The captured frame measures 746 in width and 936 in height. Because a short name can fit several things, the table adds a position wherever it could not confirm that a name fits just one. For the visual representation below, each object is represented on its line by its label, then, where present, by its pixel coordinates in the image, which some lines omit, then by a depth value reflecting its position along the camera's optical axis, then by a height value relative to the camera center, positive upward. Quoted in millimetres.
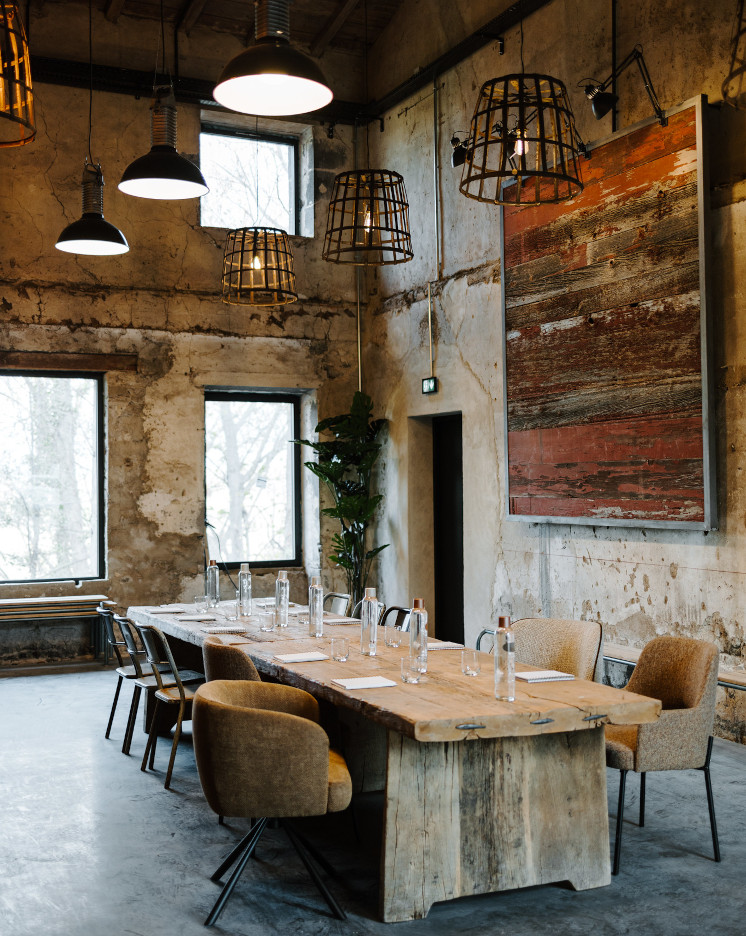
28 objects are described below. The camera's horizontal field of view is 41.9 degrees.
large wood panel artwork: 5684 +1036
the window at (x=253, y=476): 9461 +294
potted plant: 9023 +314
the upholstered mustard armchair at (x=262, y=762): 3213 -848
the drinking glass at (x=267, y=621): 5410 -661
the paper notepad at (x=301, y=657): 4316 -680
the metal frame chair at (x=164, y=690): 5055 -979
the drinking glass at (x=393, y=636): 4792 -666
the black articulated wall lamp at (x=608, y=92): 6051 +2639
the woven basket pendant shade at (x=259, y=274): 6293 +1732
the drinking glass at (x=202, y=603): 6350 -644
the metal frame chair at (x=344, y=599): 6355 -624
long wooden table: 3246 -988
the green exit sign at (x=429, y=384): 8432 +1036
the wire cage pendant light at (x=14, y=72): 2758 +1261
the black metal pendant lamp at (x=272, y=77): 3525 +1595
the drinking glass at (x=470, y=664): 3977 -658
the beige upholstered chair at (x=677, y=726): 3703 -865
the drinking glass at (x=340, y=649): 4348 -653
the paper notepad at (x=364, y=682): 3721 -688
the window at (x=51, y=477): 8586 +281
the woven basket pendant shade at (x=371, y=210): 5004 +1588
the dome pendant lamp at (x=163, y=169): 5121 +1785
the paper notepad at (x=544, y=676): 3846 -692
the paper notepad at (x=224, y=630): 5285 -674
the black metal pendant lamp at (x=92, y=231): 6387 +1827
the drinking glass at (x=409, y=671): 3844 -673
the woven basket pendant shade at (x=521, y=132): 3994 +1596
